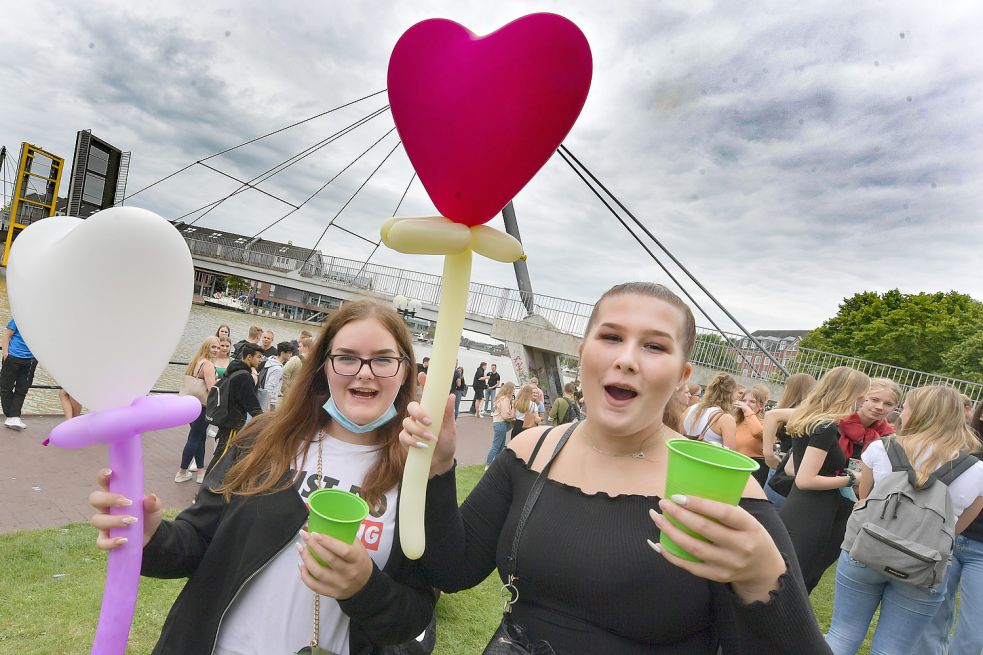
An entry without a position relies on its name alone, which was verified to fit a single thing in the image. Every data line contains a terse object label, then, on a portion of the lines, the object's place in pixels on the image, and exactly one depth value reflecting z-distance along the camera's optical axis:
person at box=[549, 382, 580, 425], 8.20
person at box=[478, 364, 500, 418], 16.66
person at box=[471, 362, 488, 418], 16.02
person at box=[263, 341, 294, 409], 6.94
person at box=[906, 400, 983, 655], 2.99
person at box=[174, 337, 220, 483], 5.77
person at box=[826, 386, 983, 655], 2.72
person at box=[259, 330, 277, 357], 7.61
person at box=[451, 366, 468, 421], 12.92
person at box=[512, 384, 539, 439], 8.29
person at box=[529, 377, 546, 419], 8.89
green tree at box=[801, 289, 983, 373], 28.22
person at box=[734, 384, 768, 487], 4.72
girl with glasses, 1.42
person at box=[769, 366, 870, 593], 3.36
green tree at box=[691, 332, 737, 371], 15.45
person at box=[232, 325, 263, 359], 7.28
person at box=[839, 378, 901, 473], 3.67
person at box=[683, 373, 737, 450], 4.61
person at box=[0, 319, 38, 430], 6.12
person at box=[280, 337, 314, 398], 7.06
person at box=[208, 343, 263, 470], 5.15
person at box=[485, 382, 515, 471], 8.41
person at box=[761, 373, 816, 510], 4.31
